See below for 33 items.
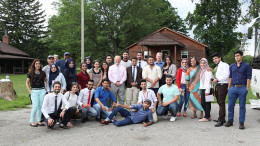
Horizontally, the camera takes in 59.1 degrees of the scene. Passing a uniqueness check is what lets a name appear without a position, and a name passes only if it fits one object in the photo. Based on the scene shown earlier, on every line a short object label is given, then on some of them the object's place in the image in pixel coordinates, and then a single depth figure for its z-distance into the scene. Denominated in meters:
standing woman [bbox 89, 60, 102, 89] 7.46
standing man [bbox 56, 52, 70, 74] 7.49
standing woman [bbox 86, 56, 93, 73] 8.30
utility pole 13.99
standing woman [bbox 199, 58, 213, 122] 6.39
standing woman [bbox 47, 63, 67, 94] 6.51
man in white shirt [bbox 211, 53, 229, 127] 6.02
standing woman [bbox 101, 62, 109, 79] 7.61
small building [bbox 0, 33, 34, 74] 35.83
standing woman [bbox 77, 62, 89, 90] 7.36
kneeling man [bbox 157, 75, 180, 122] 6.54
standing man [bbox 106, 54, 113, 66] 8.17
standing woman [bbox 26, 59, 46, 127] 6.09
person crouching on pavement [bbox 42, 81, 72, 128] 5.70
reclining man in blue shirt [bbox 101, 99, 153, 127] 6.16
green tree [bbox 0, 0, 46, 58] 43.22
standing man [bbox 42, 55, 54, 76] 6.75
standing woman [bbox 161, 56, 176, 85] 7.64
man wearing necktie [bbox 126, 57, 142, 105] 7.50
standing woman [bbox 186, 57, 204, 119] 6.74
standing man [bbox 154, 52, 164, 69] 7.88
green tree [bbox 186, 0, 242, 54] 36.28
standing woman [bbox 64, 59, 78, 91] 7.27
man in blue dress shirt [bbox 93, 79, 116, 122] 6.57
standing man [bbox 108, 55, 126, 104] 7.39
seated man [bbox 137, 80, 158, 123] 6.59
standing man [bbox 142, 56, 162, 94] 7.29
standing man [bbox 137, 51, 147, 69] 8.23
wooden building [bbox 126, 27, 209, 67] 30.28
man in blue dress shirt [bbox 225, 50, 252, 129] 5.66
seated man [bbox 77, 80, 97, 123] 6.39
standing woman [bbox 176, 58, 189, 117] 7.27
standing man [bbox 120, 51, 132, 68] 8.29
